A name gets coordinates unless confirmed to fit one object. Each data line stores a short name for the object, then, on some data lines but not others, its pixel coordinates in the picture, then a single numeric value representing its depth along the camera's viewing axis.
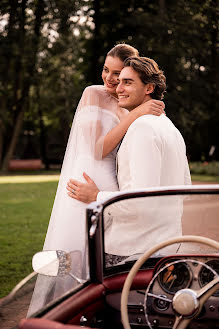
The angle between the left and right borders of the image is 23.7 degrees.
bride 3.37
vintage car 2.01
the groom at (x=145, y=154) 2.71
